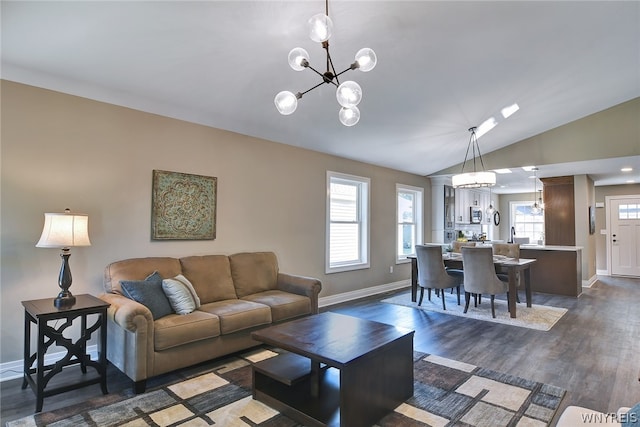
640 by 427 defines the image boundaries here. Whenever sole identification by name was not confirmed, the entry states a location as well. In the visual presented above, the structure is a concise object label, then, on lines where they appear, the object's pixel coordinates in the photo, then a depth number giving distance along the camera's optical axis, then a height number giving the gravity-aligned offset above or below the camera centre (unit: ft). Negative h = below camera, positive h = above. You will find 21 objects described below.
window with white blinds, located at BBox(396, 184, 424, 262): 23.72 +0.37
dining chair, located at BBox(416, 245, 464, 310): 17.10 -2.34
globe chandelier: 6.31 +3.24
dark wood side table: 7.74 -2.87
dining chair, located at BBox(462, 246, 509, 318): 15.65 -2.25
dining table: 15.66 -2.16
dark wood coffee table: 6.86 -3.39
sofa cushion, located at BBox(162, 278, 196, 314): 10.00 -2.15
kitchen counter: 20.39 -2.69
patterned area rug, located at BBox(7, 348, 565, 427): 7.27 -4.14
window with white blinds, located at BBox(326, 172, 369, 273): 18.53 +0.10
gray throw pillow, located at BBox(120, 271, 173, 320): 9.45 -1.99
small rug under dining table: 14.84 -4.15
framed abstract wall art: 11.76 +0.60
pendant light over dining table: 16.96 +2.24
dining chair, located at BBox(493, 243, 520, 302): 19.51 -1.42
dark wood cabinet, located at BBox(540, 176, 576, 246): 24.48 +1.01
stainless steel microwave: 31.09 +0.91
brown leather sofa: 8.56 -2.64
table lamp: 8.36 -0.36
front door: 28.32 -0.77
